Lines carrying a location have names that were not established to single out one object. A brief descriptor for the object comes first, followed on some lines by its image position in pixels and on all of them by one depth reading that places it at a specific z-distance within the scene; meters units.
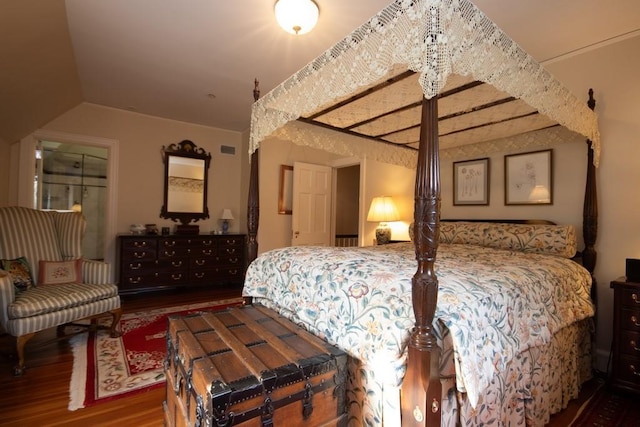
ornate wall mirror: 4.77
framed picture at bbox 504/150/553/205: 2.70
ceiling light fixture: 1.94
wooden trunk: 1.06
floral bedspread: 1.15
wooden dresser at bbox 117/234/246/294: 4.09
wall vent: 5.27
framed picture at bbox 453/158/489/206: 3.13
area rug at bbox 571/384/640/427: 1.74
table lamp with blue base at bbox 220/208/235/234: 5.07
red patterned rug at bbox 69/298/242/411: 1.95
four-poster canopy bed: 1.06
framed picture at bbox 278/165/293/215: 5.19
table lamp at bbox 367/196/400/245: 3.87
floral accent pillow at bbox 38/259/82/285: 2.69
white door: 5.11
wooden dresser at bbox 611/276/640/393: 1.90
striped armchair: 2.13
